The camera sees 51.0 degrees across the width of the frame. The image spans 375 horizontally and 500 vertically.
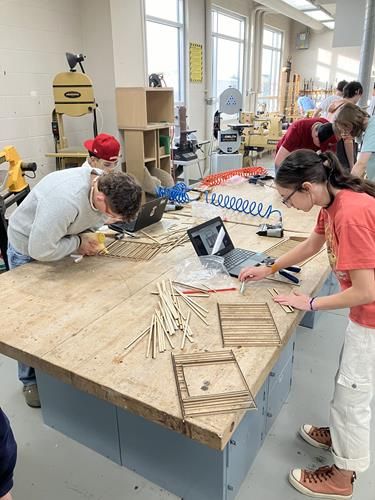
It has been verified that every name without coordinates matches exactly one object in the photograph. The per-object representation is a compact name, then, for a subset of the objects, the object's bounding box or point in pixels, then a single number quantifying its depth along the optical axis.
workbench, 1.05
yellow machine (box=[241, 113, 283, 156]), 6.43
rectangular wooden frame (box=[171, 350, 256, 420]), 0.95
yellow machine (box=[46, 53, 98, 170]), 3.58
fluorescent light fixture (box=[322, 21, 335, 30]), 9.24
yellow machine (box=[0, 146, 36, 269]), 2.82
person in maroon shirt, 2.81
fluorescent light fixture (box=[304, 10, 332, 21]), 7.80
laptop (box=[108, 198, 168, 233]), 2.24
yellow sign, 6.43
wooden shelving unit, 4.27
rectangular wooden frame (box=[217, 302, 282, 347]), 1.22
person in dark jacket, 0.83
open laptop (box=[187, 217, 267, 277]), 1.77
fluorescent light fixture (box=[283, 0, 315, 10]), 6.76
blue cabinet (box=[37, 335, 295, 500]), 1.37
